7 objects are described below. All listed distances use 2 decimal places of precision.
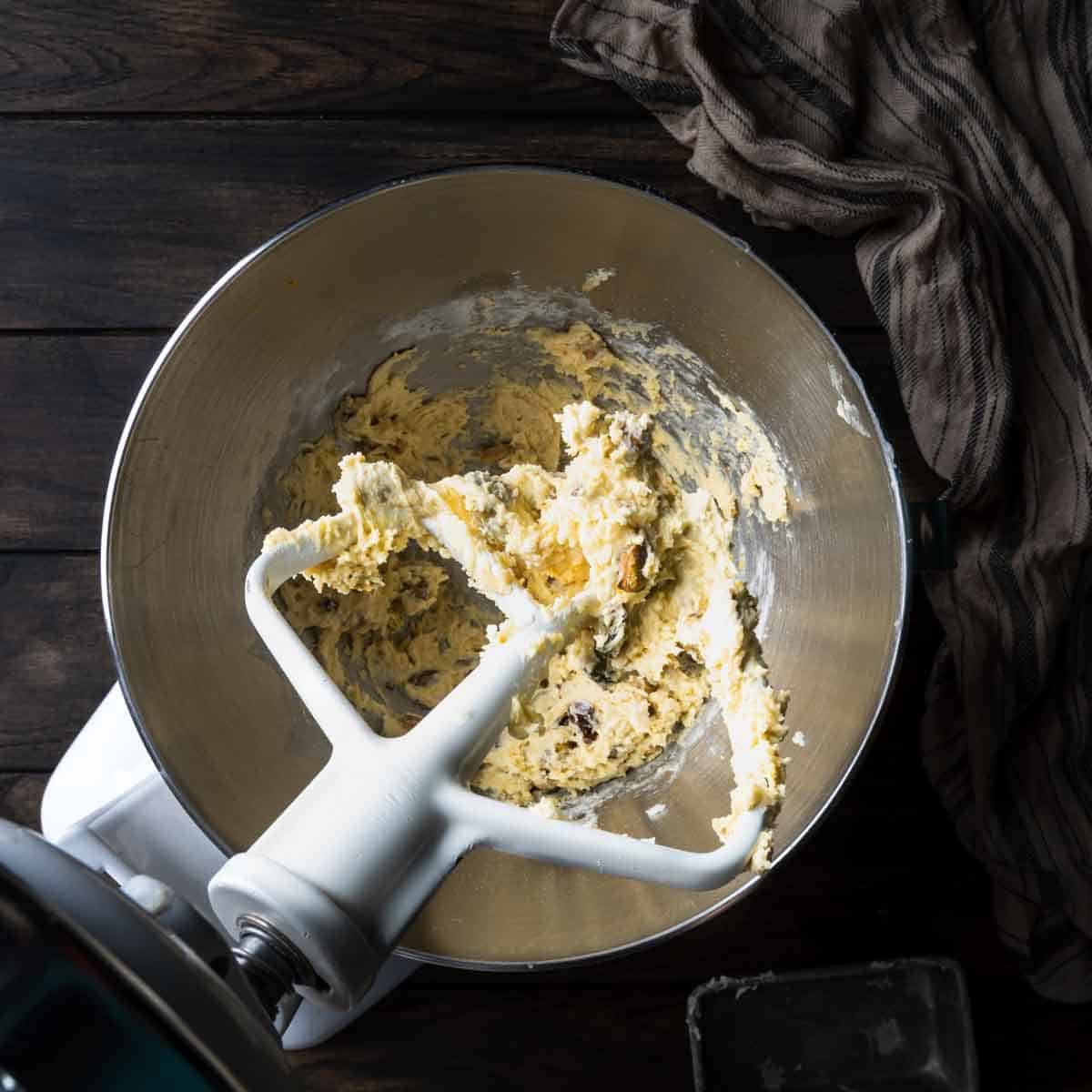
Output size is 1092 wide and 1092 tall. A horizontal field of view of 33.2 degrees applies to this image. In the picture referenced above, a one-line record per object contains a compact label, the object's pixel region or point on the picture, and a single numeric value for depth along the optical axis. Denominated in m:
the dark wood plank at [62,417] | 0.54
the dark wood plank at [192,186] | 0.54
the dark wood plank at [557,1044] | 0.54
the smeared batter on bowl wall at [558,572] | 0.48
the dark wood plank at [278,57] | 0.53
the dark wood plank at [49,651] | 0.54
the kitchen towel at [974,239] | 0.52
